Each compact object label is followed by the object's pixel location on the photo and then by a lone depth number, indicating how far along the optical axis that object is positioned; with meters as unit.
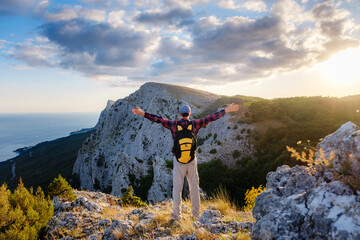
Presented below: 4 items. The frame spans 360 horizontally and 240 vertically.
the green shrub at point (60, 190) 10.27
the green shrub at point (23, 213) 6.14
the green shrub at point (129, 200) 11.42
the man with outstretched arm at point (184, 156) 5.52
